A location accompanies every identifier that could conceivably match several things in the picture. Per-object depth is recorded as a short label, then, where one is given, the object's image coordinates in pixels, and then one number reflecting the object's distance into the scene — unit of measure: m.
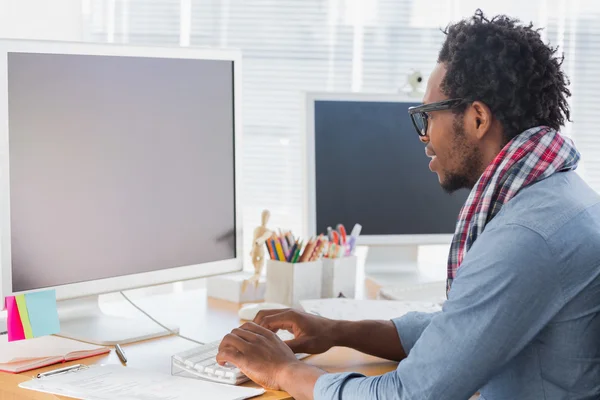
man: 2.12
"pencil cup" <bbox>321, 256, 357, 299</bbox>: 2.90
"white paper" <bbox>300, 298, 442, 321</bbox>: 2.66
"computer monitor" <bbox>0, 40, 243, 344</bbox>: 2.41
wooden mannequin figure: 2.89
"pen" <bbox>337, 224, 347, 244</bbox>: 2.97
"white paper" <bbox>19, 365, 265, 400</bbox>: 2.20
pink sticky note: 2.35
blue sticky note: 2.38
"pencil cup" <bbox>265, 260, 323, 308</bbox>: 2.82
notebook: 2.34
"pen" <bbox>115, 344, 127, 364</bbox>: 2.40
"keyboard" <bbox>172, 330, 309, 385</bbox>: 2.30
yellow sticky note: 2.37
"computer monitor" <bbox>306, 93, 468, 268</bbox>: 3.11
